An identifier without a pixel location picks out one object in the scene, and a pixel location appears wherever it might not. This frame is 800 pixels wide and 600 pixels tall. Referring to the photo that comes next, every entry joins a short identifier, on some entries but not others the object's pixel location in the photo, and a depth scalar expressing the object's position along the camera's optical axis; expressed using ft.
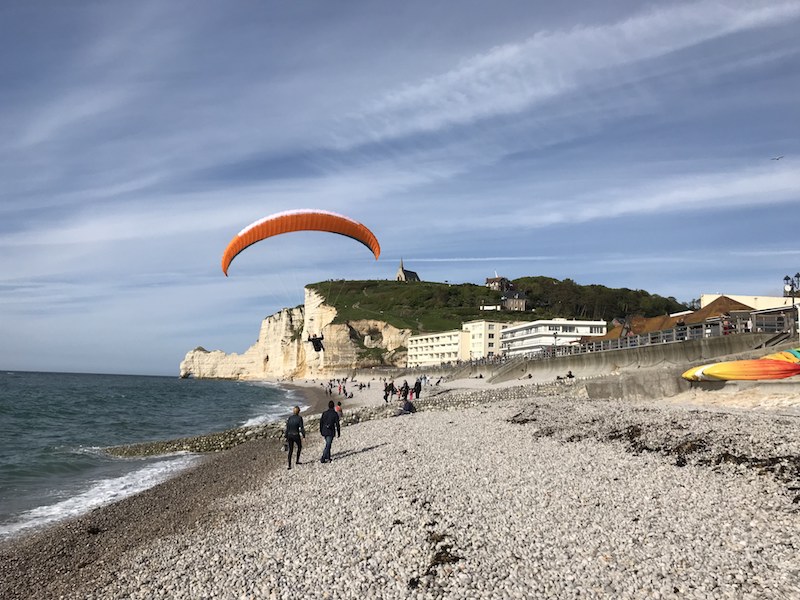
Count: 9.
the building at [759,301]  174.94
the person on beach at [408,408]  85.66
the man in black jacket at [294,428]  48.91
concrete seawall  66.80
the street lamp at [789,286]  133.39
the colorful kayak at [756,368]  53.31
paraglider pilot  93.13
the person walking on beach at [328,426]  48.44
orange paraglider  73.97
